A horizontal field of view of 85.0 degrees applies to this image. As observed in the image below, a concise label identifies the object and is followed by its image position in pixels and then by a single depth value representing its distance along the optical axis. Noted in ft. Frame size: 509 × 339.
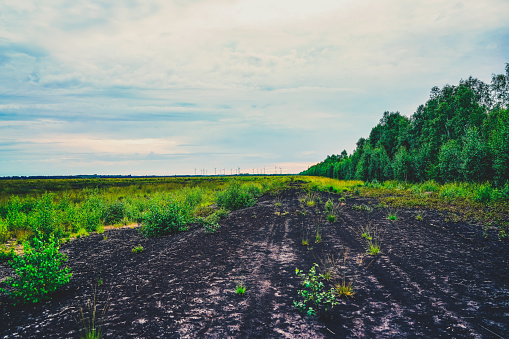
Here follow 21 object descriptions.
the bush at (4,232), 40.63
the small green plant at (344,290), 17.61
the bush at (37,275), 18.43
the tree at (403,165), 135.85
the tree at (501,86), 114.93
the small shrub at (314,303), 15.47
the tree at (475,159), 78.89
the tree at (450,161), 93.77
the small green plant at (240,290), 18.61
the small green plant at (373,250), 26.94
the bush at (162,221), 42.37
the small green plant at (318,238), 32.61
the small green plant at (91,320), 13.89
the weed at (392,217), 45.09
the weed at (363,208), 56.67
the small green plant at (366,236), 32.86
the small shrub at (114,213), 58.59
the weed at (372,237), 27.25
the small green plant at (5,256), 31.16
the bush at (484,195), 54.78
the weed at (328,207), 57.17
